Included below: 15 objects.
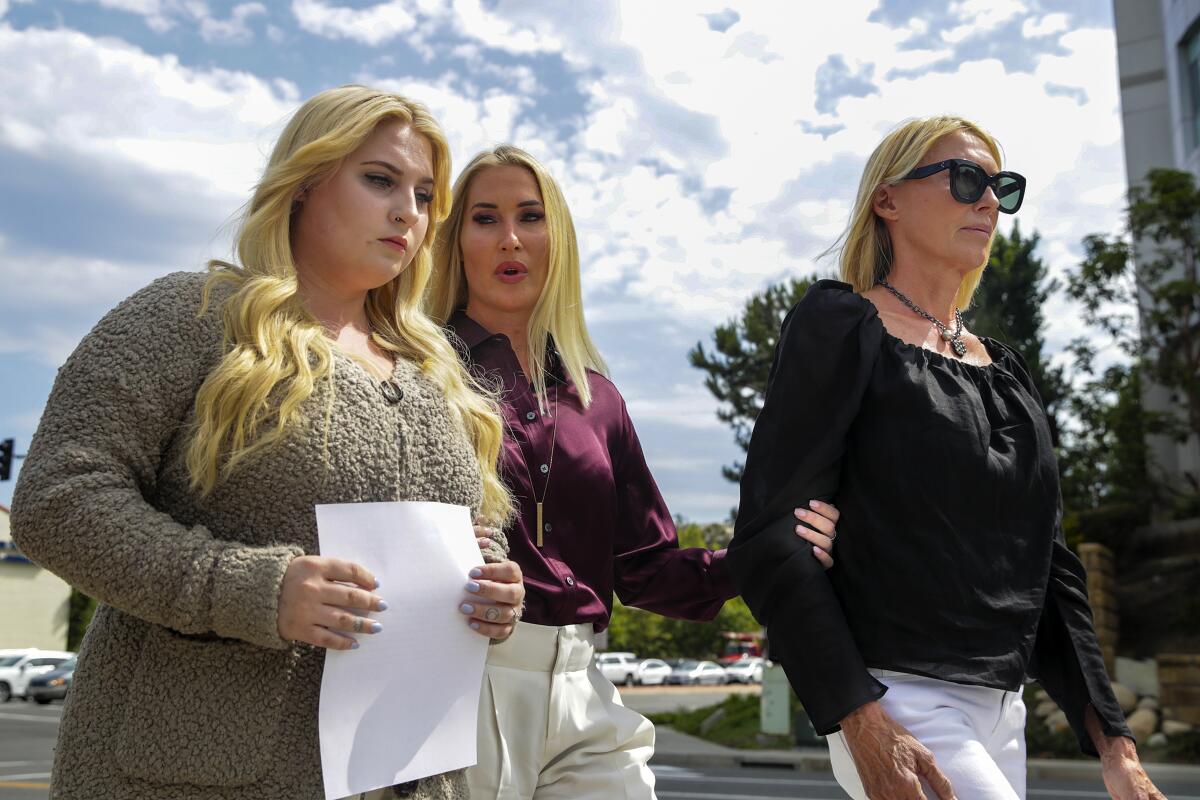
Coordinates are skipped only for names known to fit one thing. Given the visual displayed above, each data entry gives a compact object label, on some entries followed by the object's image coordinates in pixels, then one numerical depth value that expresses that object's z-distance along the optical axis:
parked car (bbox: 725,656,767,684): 61.03
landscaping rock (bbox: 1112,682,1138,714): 17.59
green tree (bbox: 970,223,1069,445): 25.64
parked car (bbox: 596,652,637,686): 55.66
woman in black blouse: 2.22
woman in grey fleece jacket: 1.66
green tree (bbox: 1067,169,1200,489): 20.06
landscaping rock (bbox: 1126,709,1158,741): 16.62
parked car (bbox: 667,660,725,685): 59.62
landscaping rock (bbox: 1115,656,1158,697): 18.36
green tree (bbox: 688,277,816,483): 26.28
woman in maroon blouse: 2.65
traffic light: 22.41
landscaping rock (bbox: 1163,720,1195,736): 16.20
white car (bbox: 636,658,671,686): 58.25
